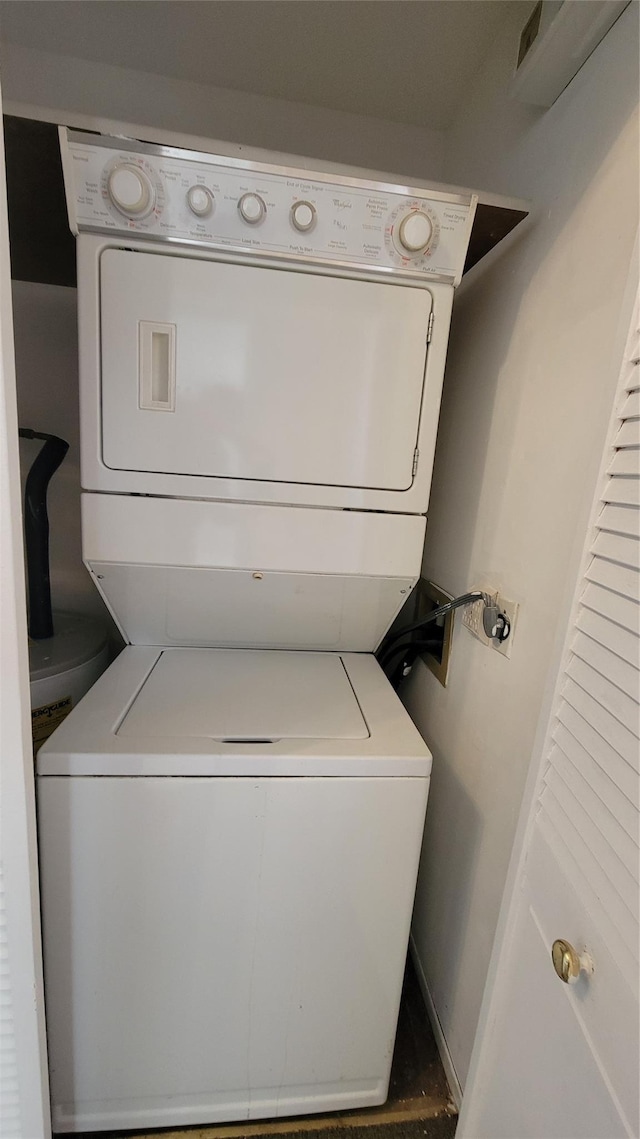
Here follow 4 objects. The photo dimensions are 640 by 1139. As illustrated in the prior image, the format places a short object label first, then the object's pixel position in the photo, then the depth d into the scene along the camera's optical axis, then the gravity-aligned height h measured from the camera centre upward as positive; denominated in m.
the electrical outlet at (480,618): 1.07 -0.32
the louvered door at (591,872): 0.56 -0.49
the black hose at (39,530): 1.47 -0.24
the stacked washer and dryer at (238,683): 0.94 -0.52
